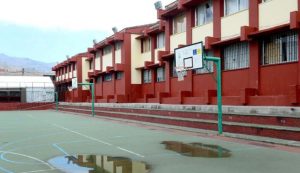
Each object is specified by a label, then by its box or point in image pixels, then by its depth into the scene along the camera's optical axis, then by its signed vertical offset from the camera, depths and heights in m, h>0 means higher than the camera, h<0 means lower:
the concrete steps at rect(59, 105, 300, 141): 9.62 -1.34
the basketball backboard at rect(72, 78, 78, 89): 29.45 +1.13
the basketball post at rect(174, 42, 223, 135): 11.82 +1.58
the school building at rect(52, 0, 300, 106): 11.65 +2.32
